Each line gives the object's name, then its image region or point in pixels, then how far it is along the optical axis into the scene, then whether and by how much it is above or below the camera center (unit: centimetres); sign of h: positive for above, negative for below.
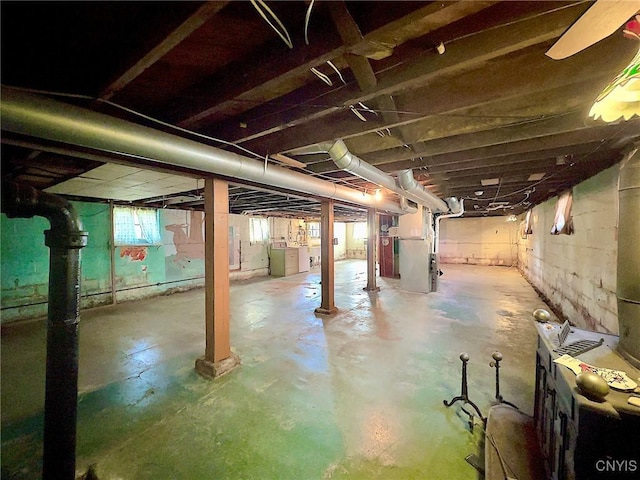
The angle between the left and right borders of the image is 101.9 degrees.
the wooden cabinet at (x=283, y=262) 900 -91
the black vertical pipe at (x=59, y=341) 141 -57
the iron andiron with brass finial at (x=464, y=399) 195 -130
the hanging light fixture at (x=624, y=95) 89 +56
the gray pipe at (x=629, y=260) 138 -14
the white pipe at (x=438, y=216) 656 +56
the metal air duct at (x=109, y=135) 116 +57
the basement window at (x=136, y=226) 555 +24
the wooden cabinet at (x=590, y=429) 96 -78
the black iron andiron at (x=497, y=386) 197 -124
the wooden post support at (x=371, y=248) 629 -32
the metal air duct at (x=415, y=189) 313 +64
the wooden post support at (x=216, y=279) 267 -45
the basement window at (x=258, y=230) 867 +21
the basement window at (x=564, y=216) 406 +30
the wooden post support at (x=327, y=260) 456 -43
